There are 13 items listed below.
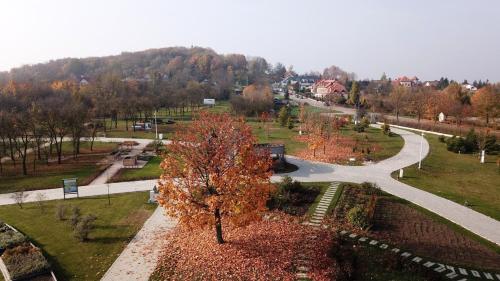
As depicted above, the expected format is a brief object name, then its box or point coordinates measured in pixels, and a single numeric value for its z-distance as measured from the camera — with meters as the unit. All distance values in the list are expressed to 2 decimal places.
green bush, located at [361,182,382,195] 24.56
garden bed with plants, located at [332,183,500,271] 17.08
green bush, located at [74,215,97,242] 18.39
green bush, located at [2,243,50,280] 15.11
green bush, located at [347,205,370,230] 19.66
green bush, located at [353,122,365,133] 48.72
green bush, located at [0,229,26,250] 17.46
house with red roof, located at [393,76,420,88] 153.00
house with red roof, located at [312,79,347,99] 105.72
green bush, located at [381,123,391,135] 47.25
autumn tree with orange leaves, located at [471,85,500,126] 53.62
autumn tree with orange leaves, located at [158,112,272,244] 15.45
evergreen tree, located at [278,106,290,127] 53.88
